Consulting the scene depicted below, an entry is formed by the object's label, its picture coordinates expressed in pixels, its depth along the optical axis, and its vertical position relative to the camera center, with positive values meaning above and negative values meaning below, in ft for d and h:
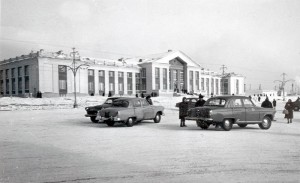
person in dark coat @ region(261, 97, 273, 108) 67.67 -3.88
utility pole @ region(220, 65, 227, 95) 319.88 -1.81
